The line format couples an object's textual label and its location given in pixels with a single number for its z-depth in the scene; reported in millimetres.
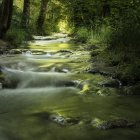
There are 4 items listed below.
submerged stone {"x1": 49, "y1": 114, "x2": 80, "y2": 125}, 5919
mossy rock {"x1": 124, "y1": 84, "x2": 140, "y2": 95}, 8273
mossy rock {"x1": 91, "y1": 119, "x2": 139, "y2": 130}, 5777
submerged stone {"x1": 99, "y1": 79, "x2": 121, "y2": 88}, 8842
